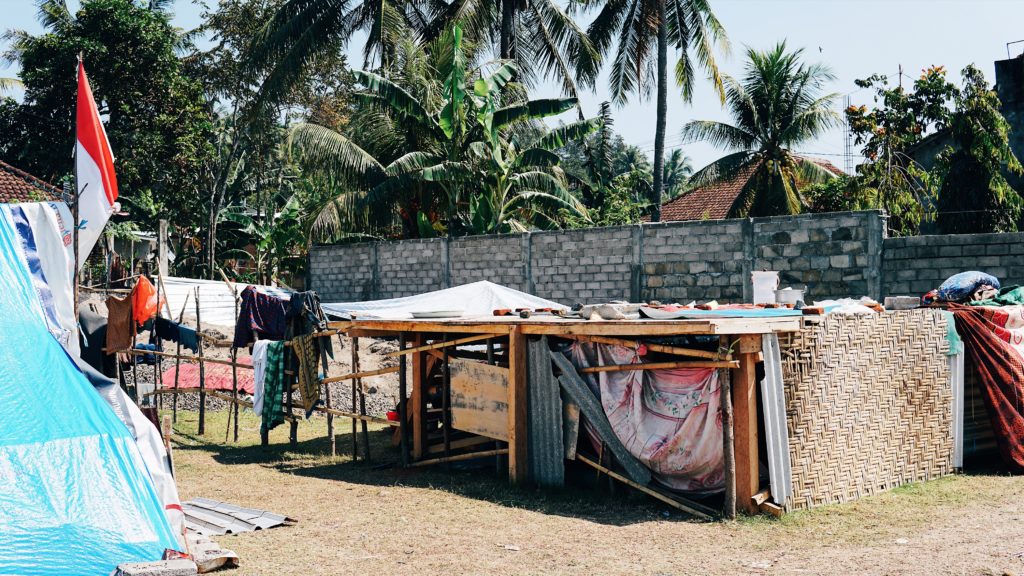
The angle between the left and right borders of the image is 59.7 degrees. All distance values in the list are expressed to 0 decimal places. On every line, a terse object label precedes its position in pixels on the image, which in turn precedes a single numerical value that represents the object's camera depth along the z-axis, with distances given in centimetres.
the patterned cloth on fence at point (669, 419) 760
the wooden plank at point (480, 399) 898
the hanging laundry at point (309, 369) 1077
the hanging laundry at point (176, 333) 1264
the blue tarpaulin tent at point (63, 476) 540
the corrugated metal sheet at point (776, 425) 723
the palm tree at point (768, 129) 2423
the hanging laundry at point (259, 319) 1162
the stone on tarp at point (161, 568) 508
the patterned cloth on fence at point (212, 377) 1457
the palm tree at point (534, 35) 2288
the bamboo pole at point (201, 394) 1209
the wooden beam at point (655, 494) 739
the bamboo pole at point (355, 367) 1045
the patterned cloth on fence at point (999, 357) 891
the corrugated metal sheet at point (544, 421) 854
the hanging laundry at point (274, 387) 1110
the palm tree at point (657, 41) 2181
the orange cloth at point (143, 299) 1137
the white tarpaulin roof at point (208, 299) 1995
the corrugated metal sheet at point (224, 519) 709
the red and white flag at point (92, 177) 714
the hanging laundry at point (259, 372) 1117
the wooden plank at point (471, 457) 898
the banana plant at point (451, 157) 1734
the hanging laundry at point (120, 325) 1162
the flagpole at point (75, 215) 675
